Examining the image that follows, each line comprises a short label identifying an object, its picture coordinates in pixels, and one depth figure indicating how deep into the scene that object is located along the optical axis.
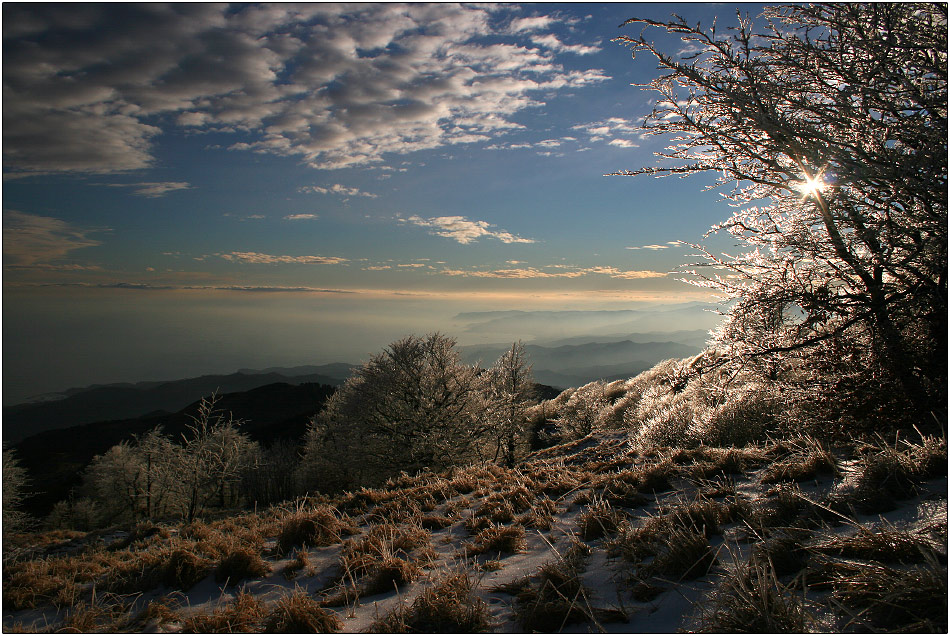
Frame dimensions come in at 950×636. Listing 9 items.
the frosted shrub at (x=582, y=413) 26.40
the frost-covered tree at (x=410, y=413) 19.98
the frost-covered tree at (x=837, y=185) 4.67
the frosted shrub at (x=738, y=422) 8.77
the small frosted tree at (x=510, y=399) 24.08
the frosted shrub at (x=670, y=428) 10.24
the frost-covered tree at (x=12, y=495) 34.43
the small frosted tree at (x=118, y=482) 44.16
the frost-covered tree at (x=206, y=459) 26.78
